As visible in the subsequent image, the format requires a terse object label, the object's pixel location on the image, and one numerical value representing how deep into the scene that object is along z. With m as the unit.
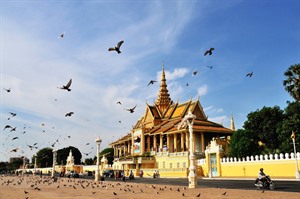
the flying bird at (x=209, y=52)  16.36
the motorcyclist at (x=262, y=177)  16.16
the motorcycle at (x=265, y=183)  15.93
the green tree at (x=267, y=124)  41.72
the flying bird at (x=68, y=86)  12.84
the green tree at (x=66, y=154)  109.02
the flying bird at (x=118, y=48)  12.78
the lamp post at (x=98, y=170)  31.57
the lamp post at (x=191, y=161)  18.12
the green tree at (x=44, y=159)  115.47
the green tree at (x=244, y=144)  41.53
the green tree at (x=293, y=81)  35.16
